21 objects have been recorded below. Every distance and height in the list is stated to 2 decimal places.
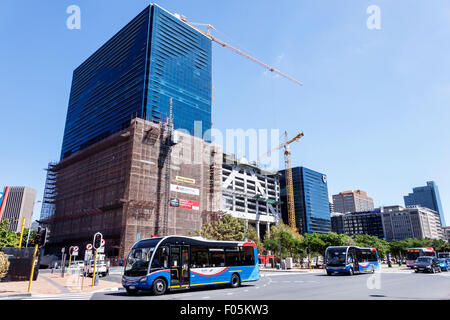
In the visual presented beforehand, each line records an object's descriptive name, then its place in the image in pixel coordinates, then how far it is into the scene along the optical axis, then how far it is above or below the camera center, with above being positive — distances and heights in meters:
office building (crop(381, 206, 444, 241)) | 174.01 +15.49
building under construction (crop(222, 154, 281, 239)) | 106.25 +21.97
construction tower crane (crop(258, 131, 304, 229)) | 122.94 +31.01
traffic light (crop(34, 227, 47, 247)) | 16.70 +0.90
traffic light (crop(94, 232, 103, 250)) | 18.70 +0.71
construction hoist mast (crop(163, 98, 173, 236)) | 57.78 +15.52
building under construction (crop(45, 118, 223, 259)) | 56.28 +13.04
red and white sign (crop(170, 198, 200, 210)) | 59.56 +9.68
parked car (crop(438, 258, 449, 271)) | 32.90 -1.48
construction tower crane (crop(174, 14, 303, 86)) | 116.75 +78.33
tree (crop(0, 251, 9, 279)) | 15.26 -0.52
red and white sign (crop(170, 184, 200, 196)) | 61.42 +12.83
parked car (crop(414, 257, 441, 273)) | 30.02 -1.48
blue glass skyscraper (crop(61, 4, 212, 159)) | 89.44 +54.61
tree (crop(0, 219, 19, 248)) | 28.69 +1.63
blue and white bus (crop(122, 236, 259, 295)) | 15.15 -0.67
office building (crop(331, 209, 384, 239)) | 184.90 +16.97
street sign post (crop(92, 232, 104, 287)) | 18.70 +0.71
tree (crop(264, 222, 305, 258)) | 55.09 +1.04
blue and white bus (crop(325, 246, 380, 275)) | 28.33 -0.91
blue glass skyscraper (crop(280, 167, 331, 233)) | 140.62 +23.50
